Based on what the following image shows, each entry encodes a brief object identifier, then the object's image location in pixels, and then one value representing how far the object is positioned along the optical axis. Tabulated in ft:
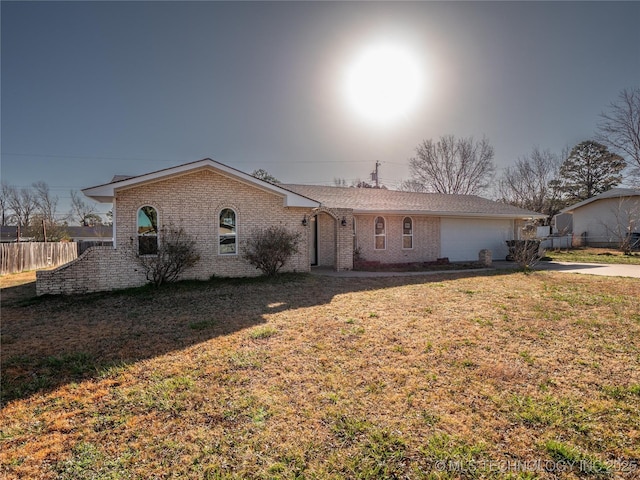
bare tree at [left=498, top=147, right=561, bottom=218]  120.88
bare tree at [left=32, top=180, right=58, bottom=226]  135.23
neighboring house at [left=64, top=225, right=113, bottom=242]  133.18
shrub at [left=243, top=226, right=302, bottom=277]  35.58
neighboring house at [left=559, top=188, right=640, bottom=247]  76.48
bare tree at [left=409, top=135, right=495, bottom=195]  113.19
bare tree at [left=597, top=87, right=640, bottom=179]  62.69
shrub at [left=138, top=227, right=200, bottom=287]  31.73
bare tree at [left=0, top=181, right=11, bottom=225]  132.67
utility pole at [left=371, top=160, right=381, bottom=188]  114.62
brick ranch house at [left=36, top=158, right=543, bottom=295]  31.35
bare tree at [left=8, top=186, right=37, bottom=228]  135.57
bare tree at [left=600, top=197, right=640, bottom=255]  73.82
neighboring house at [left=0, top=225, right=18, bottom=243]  114.93
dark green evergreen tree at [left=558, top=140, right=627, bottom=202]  118.42
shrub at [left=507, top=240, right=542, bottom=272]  41.05
